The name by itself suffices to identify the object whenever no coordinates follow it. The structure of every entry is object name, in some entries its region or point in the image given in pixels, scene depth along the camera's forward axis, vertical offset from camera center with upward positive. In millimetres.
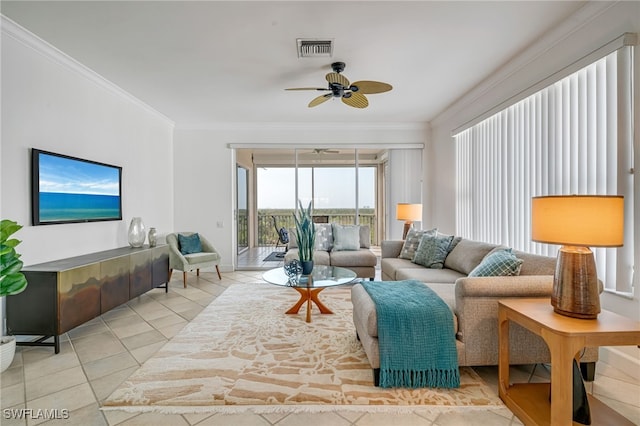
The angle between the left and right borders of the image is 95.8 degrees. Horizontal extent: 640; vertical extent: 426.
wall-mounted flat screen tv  2666 +230
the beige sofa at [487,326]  1909 -773
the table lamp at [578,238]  1523 -150
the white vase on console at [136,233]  3847 -295
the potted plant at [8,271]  2018 -423
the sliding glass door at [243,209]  7366 +40
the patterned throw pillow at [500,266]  2180 -432
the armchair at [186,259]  4242 -733
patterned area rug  1763 -1166
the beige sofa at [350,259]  4406 -748
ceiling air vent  2682 +1557
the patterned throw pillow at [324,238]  4961 -479
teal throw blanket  1861 -899
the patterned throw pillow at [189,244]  4551 -528
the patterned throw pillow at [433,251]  3479 -509
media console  2402 -754
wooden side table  1393 -705
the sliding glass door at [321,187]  6008 +500
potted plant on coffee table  3273 -351
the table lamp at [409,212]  4555 -31
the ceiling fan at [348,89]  2775 +1240
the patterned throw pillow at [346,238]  4805 -466
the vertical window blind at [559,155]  2057 +522
